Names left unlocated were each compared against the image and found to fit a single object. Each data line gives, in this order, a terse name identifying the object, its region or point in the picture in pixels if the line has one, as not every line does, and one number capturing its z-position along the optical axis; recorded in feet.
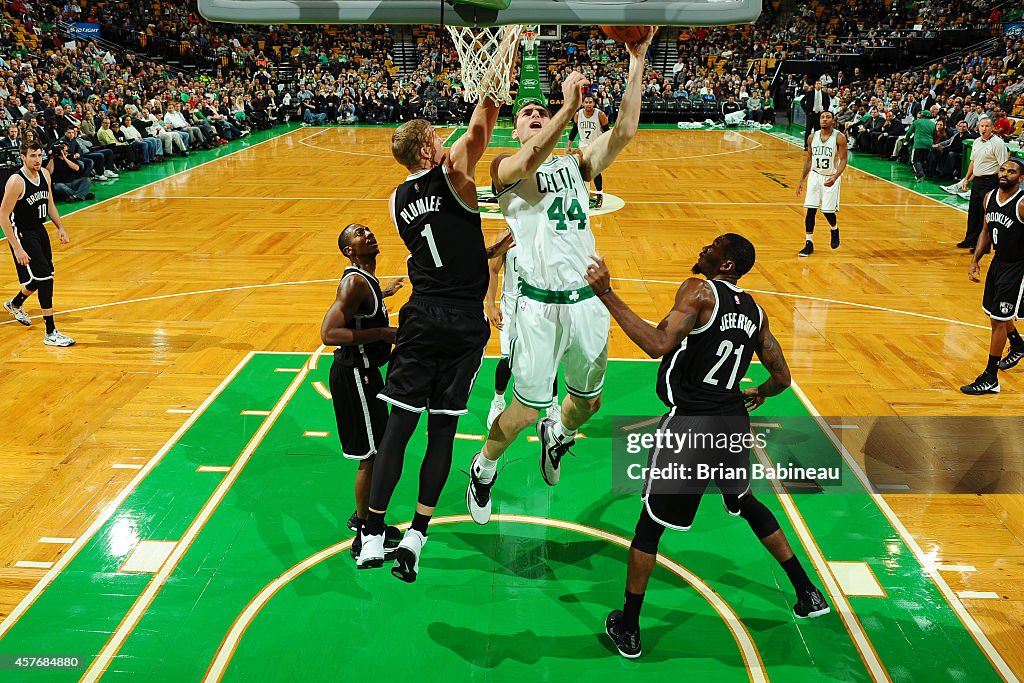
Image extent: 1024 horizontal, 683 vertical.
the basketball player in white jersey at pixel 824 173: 36.45
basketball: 13.87
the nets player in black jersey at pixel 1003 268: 21.97
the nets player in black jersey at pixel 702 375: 12.24
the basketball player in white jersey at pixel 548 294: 15.52
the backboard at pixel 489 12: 13.26
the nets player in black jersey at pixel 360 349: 13.74
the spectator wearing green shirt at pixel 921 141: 57.52
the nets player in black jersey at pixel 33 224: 25.09
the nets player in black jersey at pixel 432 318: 13.57
